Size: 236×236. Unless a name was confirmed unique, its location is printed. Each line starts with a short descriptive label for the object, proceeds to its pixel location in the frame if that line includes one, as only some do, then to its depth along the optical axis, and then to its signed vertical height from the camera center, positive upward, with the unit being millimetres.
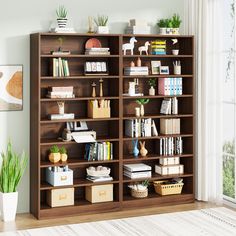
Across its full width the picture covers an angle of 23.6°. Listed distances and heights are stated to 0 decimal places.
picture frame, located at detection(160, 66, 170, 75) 6113 +549
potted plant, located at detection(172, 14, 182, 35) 6133 +1051
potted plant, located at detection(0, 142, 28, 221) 5438 -617
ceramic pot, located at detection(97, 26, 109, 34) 5788 +933
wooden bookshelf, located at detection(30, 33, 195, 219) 5594 +48
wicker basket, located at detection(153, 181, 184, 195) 6138 -739
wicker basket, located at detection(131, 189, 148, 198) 6023 -777
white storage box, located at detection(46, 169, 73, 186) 5607 -572
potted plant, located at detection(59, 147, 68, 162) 5684 -337
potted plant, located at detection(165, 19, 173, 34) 6113 +1028
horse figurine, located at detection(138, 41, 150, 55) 6013 +774
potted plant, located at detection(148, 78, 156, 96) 6102 +388
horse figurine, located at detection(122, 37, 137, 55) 5902 +782
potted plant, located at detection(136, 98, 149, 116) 6032 +198
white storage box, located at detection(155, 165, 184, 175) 6138 -537
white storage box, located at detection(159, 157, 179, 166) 6145 -443
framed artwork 5586 +334
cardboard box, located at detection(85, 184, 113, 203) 5793 -751
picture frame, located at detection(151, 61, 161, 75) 6126 +582
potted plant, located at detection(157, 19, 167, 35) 6105 +1041
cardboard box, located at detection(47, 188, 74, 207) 5625 -767
